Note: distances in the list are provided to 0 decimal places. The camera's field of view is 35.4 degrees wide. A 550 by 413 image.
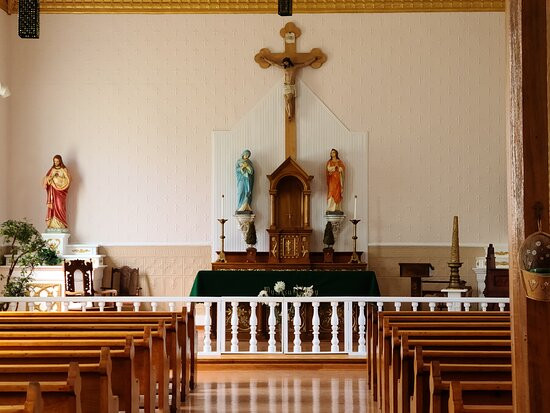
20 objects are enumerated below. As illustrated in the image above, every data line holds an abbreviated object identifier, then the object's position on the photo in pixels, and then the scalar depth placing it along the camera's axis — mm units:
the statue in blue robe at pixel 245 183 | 14441
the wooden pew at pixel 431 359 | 4625
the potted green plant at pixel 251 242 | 14000
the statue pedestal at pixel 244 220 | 14461
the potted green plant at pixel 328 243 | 14102
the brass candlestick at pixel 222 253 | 13906
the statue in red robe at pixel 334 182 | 14484
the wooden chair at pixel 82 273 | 13320
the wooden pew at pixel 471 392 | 3979
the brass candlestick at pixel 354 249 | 13992
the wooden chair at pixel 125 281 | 14672
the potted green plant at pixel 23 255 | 12016
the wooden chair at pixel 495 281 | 13031
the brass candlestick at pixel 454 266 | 12742
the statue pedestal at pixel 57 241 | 14380
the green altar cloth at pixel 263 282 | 12672
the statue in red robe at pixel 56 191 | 14609
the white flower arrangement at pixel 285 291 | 11617
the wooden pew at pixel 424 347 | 5316
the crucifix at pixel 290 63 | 14727
